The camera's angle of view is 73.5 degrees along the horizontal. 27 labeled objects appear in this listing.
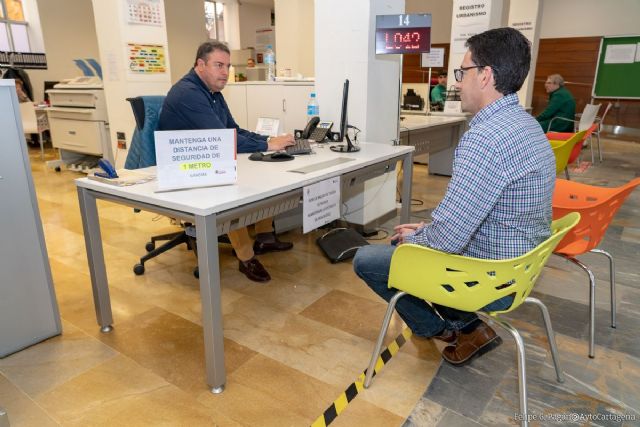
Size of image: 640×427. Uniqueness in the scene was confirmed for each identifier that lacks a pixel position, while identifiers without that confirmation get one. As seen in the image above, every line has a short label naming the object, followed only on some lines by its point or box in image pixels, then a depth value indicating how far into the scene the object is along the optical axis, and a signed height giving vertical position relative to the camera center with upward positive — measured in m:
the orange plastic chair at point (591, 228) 1.73 -0.57
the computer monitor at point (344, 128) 2.48 -0.27
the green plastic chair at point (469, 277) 1.19 -0.54
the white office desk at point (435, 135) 3.75 -0.47
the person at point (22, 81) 6.99 +0.06
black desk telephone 2.82 -0.29
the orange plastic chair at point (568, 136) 3.77 -0.51
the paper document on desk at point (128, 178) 1.69 -0.37
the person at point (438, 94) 5.61 -0.12
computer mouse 2.18 -0.35
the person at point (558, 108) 5.25 -0.27
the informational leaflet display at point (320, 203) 1.80 -0.50
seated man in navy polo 2.25 -0.13
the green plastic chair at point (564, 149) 3.14 -0.45
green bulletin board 8.32 +0.17
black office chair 2.45 -0.27
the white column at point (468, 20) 4.96 +0.74
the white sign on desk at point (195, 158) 1.53 -0.26
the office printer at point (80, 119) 4.76 -0.38
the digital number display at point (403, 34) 2.68 +0.32
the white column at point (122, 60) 3.75 +0.22
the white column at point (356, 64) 2.87 +0.14
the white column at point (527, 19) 6.94 +1.03
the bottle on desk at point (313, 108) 3.09 -0.16
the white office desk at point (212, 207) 1.43 -0.42
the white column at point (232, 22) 9.70 +1.38
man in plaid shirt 1.20 -0.23
